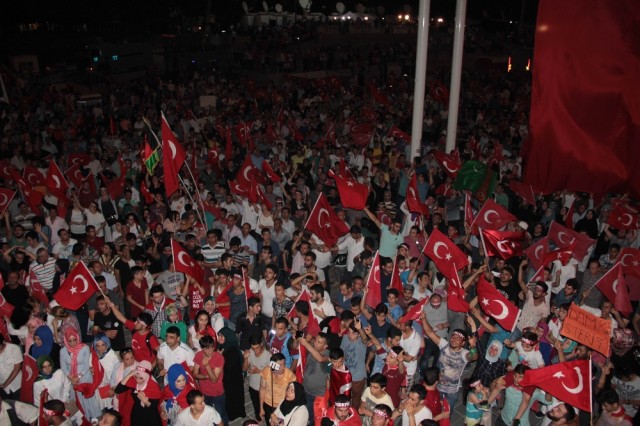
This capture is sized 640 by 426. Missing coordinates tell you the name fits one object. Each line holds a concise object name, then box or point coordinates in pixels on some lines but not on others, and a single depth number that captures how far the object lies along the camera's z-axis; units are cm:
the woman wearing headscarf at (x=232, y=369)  667
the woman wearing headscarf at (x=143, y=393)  605
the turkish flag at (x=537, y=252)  876
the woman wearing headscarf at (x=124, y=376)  618
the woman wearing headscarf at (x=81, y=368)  643
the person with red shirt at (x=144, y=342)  669
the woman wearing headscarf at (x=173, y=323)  698
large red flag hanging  576
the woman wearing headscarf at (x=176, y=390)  602
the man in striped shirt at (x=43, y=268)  859
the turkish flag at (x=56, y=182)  1099
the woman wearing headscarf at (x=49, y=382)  610
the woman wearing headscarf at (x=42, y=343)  688
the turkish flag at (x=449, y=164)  1243
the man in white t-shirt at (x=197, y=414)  555
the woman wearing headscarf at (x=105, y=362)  641
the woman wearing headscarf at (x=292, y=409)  552
